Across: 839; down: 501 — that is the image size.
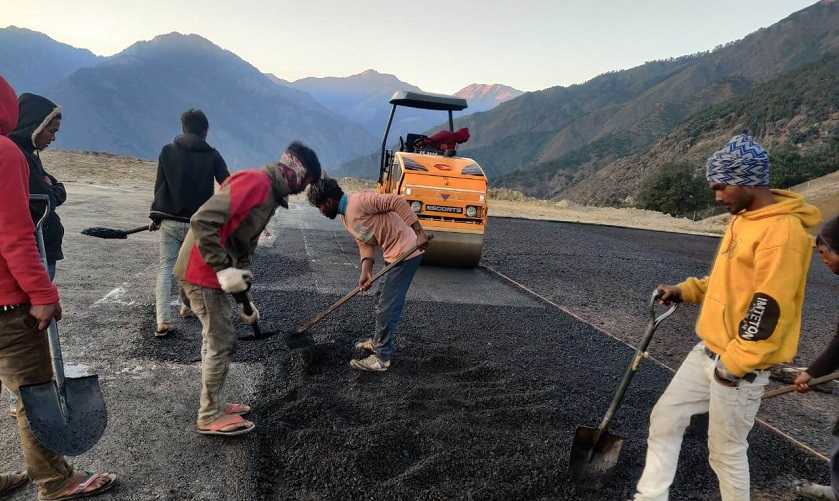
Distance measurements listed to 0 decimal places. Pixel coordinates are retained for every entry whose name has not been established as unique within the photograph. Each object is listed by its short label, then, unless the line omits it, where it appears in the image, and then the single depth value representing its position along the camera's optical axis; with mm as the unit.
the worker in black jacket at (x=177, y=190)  4332
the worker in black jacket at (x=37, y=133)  3104
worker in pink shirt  4059
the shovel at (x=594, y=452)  2799
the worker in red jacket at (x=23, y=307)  2023
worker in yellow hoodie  2020
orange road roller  7699
